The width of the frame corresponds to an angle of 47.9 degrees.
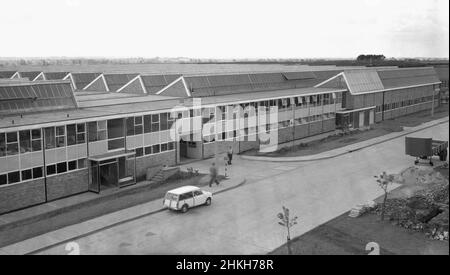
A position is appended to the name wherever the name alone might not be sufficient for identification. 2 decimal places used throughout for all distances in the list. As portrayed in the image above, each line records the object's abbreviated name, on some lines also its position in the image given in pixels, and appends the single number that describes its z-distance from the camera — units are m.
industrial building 23.19
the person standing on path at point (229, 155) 32.09
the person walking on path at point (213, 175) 26.00
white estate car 21.21
